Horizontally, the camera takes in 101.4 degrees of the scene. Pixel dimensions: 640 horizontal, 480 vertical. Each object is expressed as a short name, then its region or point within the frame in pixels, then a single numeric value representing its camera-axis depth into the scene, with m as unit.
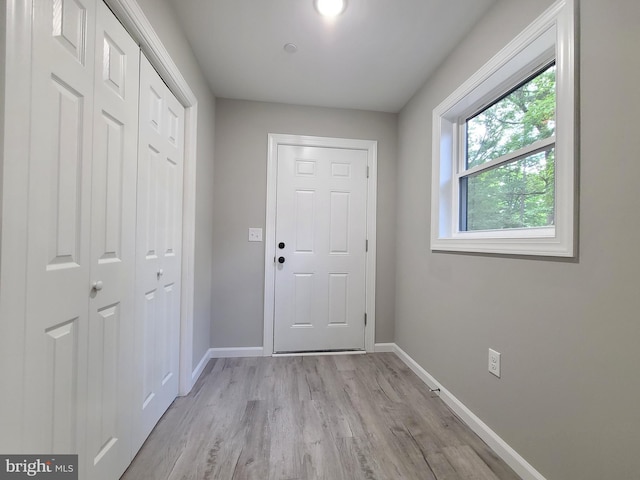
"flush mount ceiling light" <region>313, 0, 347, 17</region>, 1.42
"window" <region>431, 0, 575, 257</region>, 1.06
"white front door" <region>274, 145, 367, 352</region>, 2.51
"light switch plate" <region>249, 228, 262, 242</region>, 2.46
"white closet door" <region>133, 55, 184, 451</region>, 1.29
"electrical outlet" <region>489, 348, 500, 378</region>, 1.37
